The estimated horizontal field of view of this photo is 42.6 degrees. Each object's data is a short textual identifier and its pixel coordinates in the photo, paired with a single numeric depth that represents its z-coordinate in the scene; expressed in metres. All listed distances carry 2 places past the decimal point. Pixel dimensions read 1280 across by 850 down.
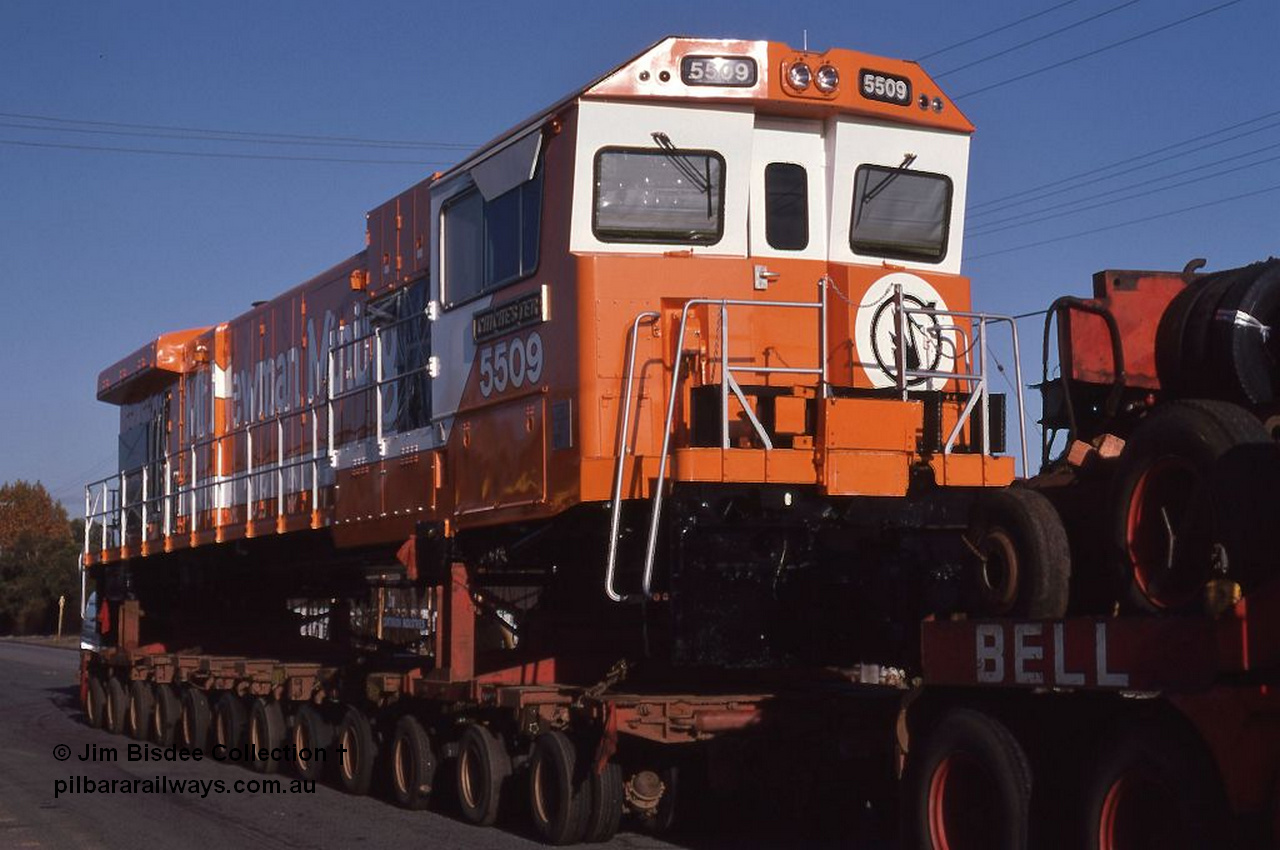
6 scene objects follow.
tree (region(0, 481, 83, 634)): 83.94
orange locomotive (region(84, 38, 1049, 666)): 10.66
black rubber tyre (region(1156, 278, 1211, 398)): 8.12
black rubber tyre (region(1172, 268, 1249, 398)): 7.91
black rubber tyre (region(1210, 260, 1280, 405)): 7.68
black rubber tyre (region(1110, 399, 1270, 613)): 7.09
